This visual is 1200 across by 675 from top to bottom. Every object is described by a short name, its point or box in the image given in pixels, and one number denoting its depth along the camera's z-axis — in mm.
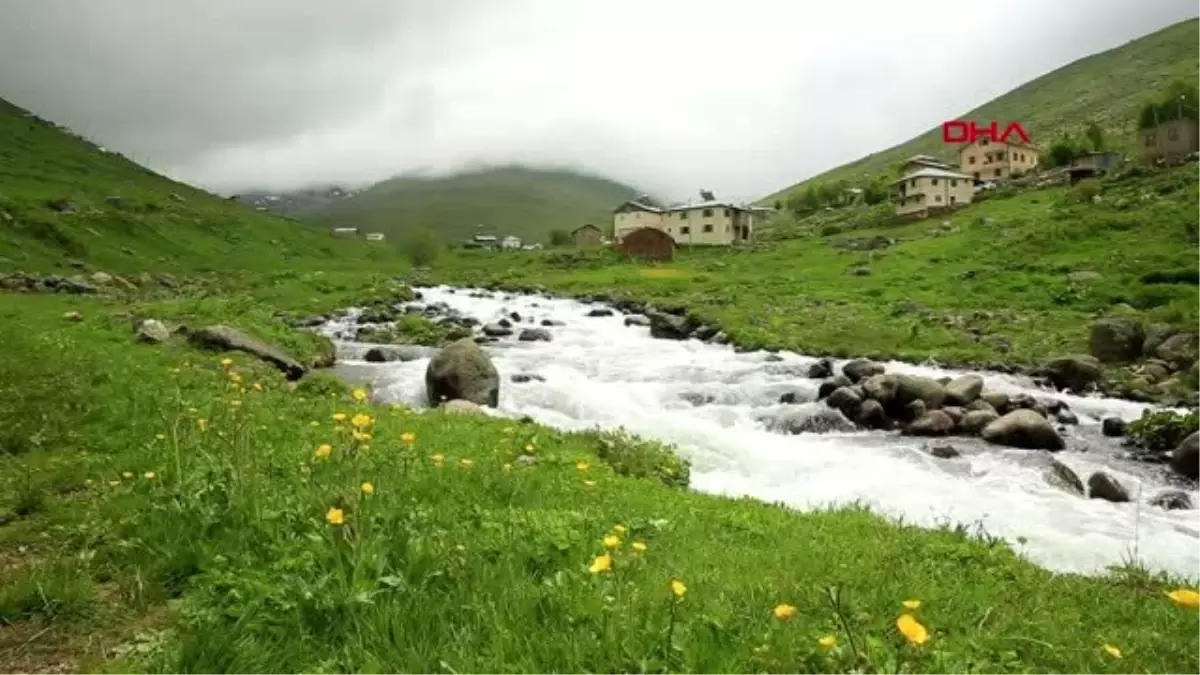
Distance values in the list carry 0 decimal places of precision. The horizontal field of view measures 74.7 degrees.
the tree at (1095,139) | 116962
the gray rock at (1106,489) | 16703
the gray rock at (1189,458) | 18844
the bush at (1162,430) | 20859
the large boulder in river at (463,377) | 24172
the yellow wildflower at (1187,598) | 3473
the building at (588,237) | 154588
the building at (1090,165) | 92875
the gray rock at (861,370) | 29297
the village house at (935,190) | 107875
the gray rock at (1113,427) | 22859
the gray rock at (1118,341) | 31266
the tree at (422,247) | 142125
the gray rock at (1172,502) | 16406
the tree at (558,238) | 181475
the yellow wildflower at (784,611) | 3799
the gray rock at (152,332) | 24234
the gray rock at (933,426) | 22891
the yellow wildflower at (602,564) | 4078
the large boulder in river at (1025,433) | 21391
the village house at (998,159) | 137375
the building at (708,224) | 119875
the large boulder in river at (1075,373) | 28875
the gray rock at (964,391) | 25172
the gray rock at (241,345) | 25234
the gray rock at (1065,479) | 17594
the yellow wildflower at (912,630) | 3014
